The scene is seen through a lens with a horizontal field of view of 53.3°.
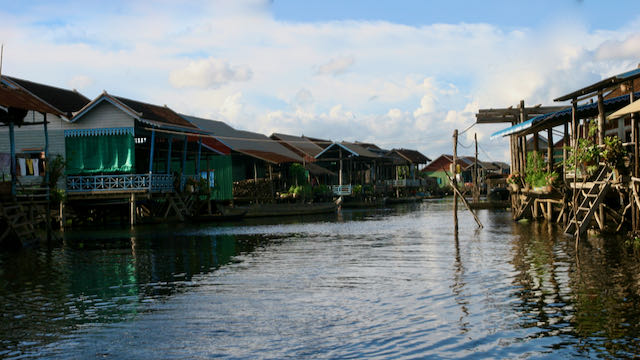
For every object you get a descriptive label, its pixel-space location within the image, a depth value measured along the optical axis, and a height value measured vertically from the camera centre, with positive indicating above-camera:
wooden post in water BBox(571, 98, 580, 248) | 18.75 +1.44
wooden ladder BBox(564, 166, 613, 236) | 17.45 -0.18
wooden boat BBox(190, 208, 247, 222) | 35.12 -0.69
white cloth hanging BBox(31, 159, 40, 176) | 28.05 +1.92
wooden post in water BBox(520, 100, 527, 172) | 28.50 +2.46
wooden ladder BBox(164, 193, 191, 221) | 34.71 -0.05
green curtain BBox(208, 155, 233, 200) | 43.56 +1.96
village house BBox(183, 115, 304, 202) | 43.97 +2.96
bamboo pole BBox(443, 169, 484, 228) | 25.31 -0.02
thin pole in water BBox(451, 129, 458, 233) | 25.25 +1.62
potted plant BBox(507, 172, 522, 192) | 29.16 +0.56
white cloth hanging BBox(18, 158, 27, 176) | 27.23 +1.93
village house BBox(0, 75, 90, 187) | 31.80 +4.06
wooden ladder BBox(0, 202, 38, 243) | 21.36 -0.41
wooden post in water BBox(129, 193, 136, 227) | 32.03 -0.11
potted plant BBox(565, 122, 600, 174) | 18.12 +1.03
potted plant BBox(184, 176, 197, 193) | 35.36 +1.15
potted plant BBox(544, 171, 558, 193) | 22.34 +0.42
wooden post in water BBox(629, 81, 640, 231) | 16.52 +0.73
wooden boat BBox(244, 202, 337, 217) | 40.09 -0.55
